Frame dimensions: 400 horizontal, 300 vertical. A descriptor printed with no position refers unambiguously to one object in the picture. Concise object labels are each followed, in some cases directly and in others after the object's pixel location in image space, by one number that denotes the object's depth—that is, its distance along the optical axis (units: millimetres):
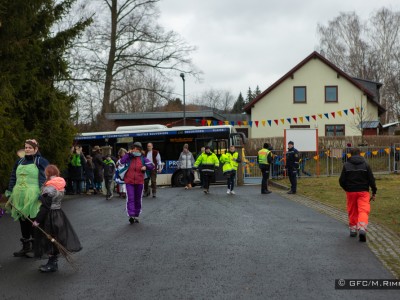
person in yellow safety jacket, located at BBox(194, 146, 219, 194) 20594
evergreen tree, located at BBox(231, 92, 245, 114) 128000
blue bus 26594
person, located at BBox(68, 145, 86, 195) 21031
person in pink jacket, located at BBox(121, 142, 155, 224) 12008
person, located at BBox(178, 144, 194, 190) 23484
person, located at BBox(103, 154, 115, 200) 19188
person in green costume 8047
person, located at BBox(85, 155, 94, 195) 21641
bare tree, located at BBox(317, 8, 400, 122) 61031
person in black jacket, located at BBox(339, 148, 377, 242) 9789
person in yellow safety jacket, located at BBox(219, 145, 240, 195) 19717
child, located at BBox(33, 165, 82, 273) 7250
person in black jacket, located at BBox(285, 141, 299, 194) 19562
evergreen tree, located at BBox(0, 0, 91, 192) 16359
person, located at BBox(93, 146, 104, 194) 21438
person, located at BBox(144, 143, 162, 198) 19083
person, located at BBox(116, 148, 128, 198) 19512
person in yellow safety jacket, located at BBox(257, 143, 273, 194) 19969
